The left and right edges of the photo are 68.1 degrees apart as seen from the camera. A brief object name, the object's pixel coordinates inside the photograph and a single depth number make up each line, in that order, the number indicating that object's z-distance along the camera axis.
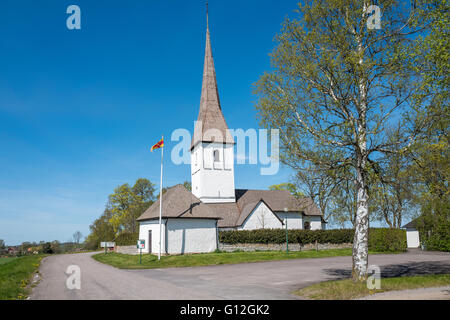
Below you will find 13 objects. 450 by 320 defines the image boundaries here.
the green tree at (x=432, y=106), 11.00
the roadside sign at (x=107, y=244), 37.75
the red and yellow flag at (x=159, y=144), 29.33
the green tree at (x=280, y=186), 79.38
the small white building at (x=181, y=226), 33.84
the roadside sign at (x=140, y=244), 26.55
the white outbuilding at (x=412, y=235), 49.06
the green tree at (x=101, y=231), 65.50
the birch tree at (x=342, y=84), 12.30
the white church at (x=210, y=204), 34.66
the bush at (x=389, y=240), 38.50
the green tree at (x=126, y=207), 64.62
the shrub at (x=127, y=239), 40.96
